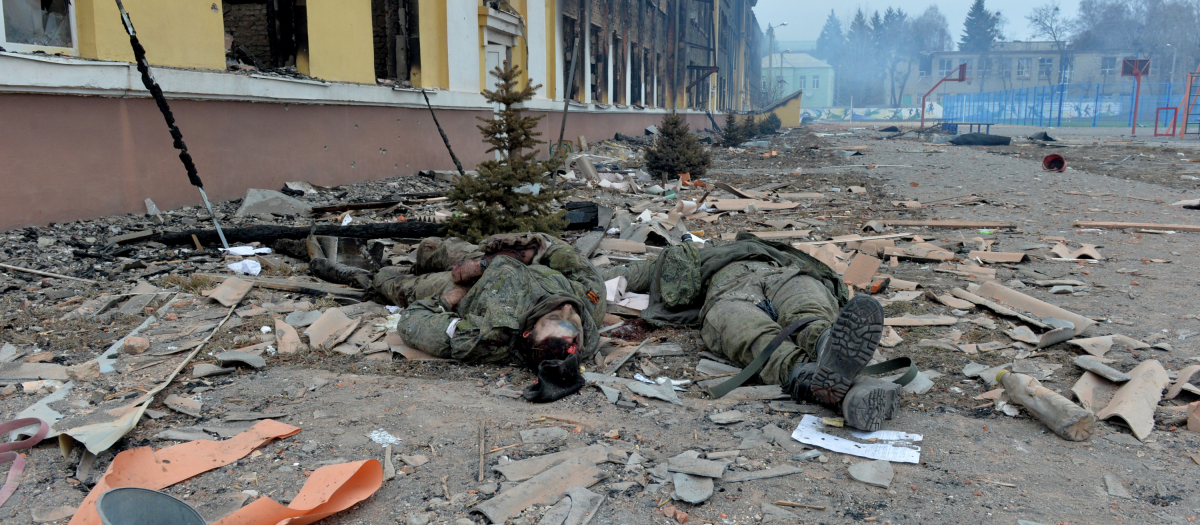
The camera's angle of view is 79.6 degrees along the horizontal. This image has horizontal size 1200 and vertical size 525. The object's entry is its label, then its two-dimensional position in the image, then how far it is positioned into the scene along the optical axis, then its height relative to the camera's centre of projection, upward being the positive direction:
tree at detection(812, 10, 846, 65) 104.94 +17.46
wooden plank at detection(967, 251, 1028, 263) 6.32 -0.96
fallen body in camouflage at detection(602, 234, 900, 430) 2.77 -0.85
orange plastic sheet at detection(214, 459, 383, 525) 2.18 -1.11
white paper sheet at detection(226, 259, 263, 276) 5.57 -0.94
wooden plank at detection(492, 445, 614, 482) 2.54 -1.14
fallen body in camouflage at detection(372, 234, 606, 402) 3.50 -0.90
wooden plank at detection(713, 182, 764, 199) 11.02 -0.72
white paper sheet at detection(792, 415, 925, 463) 2.65 -1.12
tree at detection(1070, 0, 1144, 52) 77.69 +13.50
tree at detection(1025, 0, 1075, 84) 78.88 +13.52
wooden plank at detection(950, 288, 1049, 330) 4.35 -1.03
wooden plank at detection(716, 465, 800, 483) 2.48 -1.13
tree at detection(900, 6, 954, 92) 88.12 +15.51
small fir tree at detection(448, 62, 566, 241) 5.82 -0.34
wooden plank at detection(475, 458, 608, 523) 2.29 -1.14
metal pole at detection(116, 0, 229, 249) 5.97 +0.38
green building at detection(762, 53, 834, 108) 92.31 +8.68
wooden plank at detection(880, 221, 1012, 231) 8.18 -0.87
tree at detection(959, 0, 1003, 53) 84.06 +13.86
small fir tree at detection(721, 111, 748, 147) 24.98 +0.40
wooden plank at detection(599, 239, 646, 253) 6.96 -0.96
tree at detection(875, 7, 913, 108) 85.94 +12.91
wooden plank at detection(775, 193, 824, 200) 10.91 -0.74
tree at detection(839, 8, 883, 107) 90.50 +10.49
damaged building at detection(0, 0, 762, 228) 5.88 +0.62
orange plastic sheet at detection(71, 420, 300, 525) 2.45 -1.13
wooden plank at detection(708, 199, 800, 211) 9.84 -0.79
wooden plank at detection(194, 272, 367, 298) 5.13 -1.01
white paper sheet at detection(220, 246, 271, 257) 6.05 -0.89
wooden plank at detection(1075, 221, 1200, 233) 7.78 -0.85
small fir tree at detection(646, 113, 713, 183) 13.45 -0.15
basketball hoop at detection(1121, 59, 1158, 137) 30.75 +3.50
